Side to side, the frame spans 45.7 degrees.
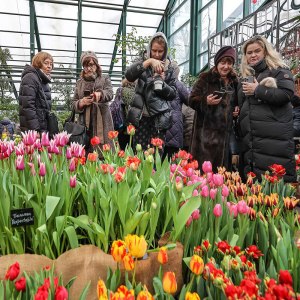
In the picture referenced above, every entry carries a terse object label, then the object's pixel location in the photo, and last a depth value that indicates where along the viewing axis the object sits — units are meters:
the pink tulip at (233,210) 0.92
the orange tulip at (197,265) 0.62
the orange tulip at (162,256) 0.63
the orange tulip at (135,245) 0.61
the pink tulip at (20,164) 1.04
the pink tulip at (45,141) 1.29
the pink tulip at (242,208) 0.90
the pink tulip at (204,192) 1.00
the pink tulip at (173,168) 1.27
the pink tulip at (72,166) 1.07
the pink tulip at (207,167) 1.24
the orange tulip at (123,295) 0.50
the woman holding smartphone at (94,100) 2.59
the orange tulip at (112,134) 1.54
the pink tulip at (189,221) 0.87
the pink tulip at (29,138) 1.22
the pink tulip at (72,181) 0.97
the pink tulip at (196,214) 0.88
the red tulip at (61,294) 0.53
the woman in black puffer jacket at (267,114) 2.00
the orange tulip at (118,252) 0.61
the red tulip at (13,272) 0.62
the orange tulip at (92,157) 1.25
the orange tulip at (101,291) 0.52
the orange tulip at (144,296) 0.52
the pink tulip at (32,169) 1.05
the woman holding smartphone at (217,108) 2.27
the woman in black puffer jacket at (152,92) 2.28
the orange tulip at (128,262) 0.60
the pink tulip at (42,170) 1.02
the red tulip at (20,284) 0.61
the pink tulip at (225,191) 1.01
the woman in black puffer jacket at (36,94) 2.55
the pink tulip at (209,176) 1.14
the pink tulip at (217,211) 0.87
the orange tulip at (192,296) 0.52
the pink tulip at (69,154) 1.20
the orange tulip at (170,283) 0.56
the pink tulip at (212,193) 1.00
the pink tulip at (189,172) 1.18
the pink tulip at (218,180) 1.06
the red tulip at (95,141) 1.49
